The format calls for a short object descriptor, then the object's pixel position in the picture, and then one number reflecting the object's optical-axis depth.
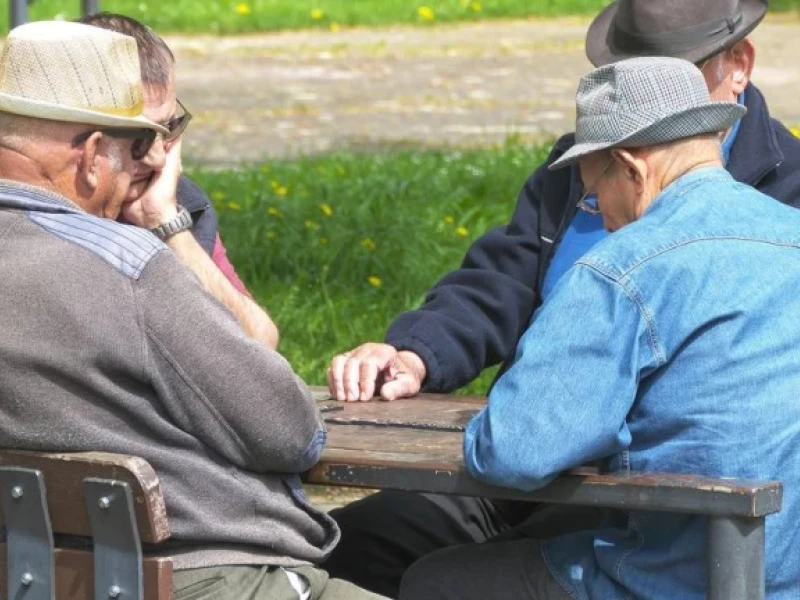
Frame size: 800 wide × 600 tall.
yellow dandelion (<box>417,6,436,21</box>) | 33.25
